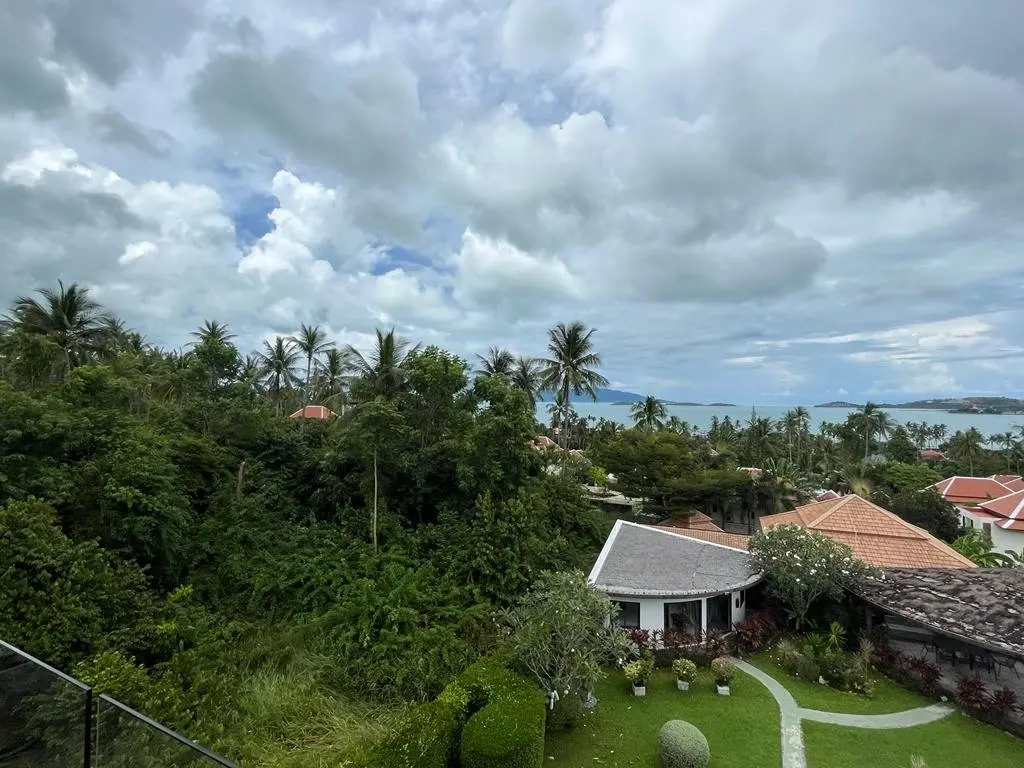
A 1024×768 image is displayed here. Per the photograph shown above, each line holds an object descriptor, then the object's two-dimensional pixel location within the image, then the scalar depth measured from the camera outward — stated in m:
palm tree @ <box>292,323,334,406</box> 35.59
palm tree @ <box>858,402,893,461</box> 59.31
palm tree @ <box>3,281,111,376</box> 19.97
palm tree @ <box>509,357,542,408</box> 30.17
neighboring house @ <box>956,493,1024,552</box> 28.94
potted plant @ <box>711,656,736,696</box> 12.20
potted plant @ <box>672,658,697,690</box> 12.42
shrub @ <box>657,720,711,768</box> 9.19
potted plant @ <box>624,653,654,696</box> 12.26
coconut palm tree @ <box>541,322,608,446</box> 28.55
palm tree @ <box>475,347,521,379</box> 30.31
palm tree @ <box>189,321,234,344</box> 29.66
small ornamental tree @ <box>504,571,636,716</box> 10.45
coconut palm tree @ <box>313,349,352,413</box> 35.31
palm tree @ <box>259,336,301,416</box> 34.16
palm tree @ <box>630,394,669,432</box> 46.72
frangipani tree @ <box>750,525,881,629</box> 14.43
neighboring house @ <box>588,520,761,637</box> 14.38
